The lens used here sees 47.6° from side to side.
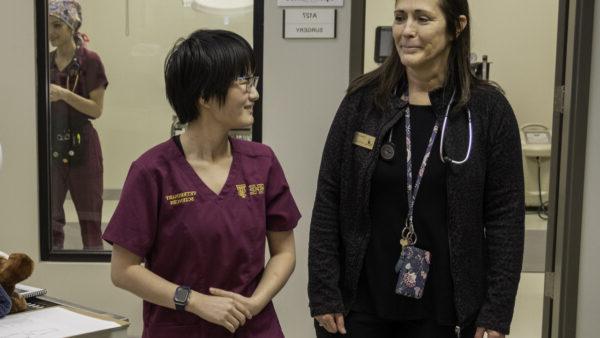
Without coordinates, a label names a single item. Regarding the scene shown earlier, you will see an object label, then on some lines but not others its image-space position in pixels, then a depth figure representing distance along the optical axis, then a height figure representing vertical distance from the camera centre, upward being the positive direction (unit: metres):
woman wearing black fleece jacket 1.57 -0.28
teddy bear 1.34 -0.39
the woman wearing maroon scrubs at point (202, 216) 1.38 -0.28
